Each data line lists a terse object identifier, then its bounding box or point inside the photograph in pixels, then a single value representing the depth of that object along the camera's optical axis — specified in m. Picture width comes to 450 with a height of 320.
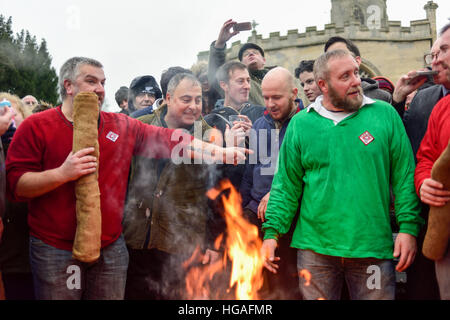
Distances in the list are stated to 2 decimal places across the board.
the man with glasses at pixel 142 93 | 5.88
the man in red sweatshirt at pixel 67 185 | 3.23
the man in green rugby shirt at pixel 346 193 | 3.13
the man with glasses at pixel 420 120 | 3.61
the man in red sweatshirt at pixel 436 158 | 2.87
